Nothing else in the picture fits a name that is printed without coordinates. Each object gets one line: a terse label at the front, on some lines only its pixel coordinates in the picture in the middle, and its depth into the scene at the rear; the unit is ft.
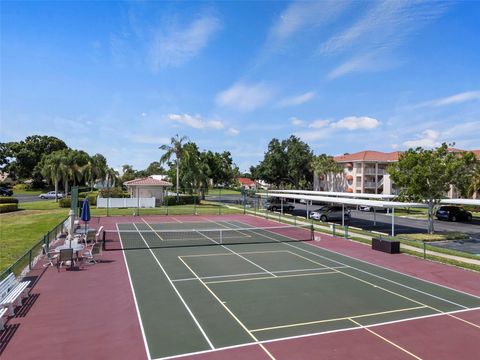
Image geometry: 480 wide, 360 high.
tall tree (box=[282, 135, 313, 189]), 307.37
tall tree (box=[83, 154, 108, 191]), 240.32
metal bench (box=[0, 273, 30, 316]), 38.45
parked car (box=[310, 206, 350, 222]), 136.36
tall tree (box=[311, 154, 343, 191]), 279.90
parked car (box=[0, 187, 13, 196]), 242.37
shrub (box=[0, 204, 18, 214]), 143.95
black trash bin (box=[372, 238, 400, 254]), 76.02
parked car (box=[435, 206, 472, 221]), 141.69
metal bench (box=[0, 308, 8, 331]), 34.82
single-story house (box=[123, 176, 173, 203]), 190.60
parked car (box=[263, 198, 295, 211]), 176.24
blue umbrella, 74.64
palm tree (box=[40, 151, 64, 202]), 192.44
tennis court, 32.91
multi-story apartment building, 256.32
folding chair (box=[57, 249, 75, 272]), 58.65
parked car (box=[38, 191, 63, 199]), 238.48
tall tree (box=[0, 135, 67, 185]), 312.91
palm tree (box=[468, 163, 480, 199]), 165.88
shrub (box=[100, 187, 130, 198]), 207.82
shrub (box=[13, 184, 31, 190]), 314.14
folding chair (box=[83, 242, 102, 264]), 64.23
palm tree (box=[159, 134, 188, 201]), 213.05
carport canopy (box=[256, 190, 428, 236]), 101.75
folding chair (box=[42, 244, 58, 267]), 61.59
